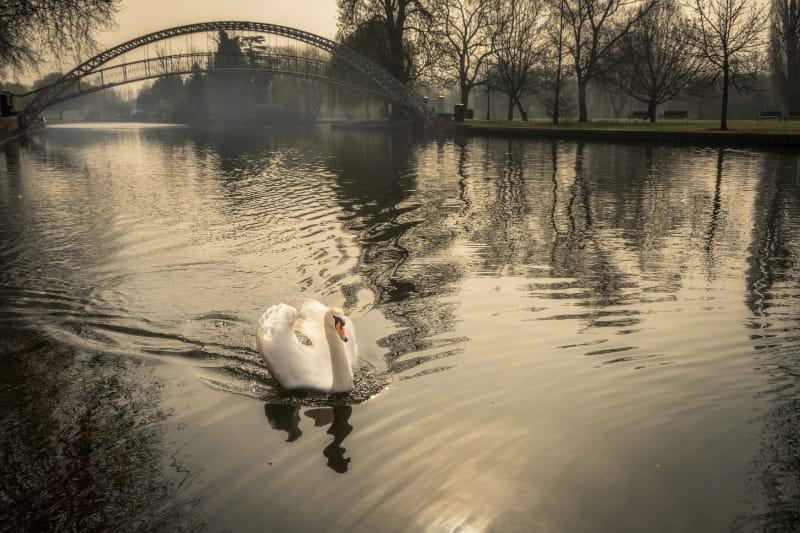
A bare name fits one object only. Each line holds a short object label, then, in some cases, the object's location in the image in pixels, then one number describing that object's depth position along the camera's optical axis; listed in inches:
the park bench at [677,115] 1800.2
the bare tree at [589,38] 1659.7
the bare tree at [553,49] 1764.3
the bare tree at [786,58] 1927.5
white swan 210.1
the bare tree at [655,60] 1669.4
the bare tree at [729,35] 1261.1
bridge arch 2236.7
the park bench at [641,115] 1788.4
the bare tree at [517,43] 2022.6
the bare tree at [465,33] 2154.3
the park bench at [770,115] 1594.6
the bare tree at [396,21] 2146.9
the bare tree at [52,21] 1067.3
